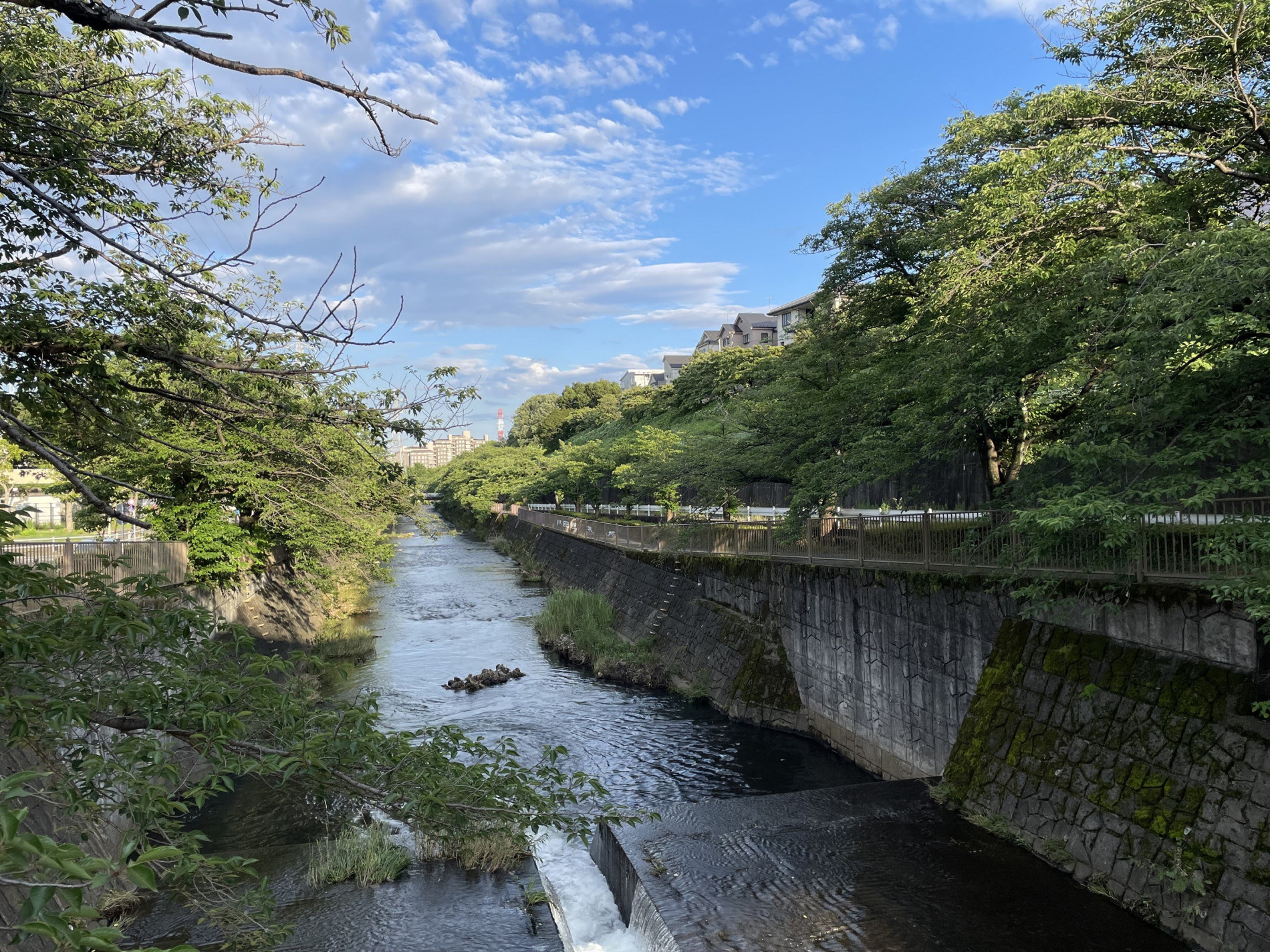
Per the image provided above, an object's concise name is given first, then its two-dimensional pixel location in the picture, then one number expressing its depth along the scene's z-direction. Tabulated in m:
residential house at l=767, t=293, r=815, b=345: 84.56
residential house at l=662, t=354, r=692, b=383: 122.94
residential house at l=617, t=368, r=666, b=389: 155.00
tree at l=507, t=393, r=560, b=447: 123.81
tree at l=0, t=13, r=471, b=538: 5.15
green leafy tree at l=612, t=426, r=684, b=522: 29.62
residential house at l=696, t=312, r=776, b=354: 97.88
